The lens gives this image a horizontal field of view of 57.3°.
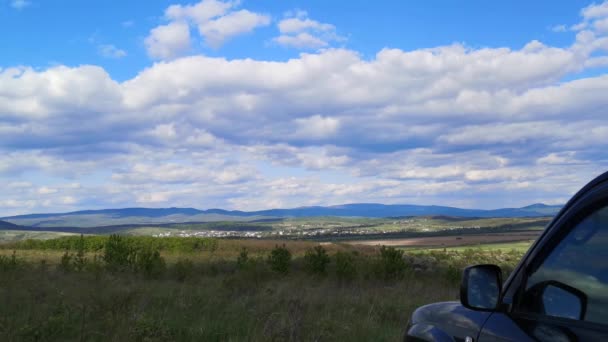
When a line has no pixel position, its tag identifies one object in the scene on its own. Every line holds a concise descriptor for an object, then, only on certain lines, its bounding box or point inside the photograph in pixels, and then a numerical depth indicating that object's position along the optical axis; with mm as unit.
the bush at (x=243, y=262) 21728
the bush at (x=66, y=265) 20522
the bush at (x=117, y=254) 23041
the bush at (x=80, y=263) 20039
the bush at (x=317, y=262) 24453
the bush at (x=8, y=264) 17875
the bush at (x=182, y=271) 21406
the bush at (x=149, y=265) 21234
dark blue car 1992
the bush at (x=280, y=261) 23984
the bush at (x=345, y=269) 22344
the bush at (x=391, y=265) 22750
